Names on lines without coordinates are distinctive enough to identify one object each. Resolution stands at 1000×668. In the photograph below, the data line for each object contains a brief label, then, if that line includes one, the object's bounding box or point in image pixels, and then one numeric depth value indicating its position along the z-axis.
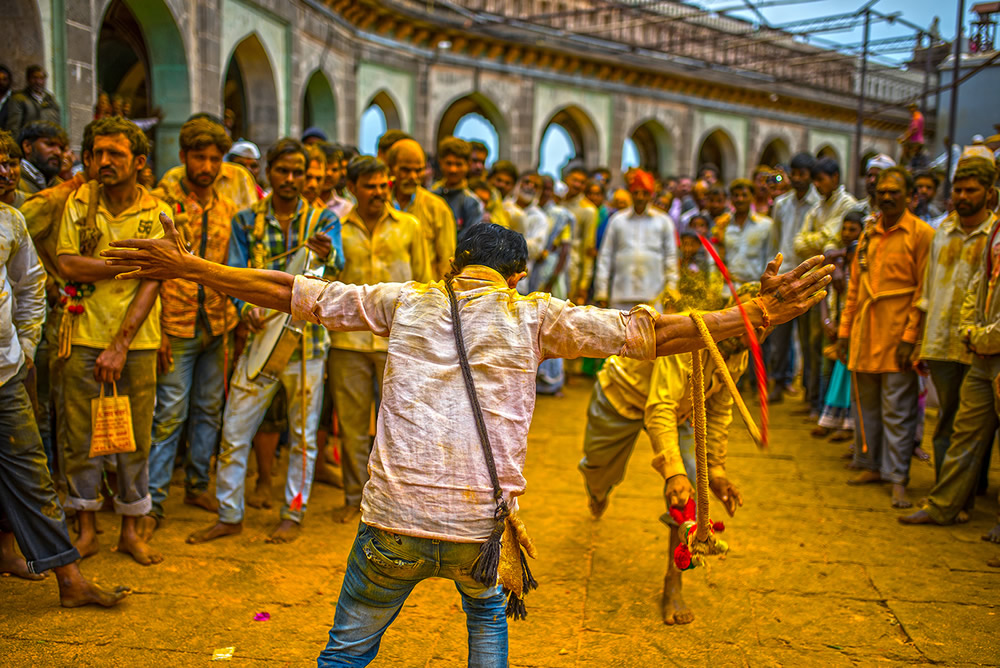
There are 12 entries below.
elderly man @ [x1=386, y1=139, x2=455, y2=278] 5.36
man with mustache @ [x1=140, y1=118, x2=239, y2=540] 4.46
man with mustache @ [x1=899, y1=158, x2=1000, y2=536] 4.60
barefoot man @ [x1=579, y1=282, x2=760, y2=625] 3.40
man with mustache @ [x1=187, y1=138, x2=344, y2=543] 4.31
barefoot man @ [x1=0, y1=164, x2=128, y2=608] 3.27
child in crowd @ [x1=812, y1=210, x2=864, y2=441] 6.47
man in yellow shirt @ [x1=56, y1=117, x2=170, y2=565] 3.75
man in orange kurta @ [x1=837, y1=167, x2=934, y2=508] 5.38
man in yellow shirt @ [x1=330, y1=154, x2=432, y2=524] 4.67
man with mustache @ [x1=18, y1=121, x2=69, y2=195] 5.36
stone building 9.42
